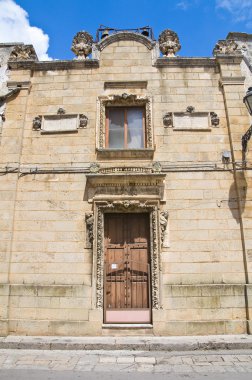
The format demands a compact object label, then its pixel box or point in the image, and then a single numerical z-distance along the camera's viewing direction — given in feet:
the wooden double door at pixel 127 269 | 25.53
